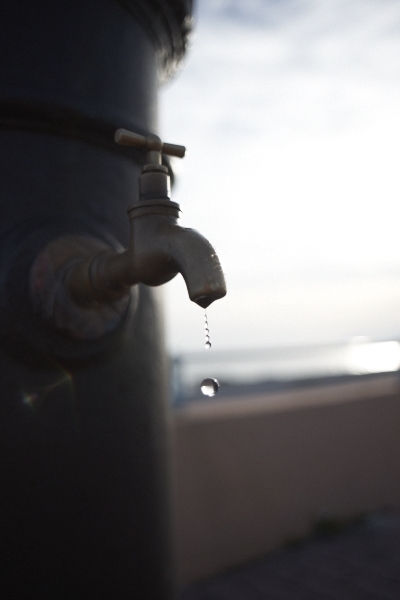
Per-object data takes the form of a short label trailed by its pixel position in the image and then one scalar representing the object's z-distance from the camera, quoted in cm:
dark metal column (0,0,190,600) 54
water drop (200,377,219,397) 54
